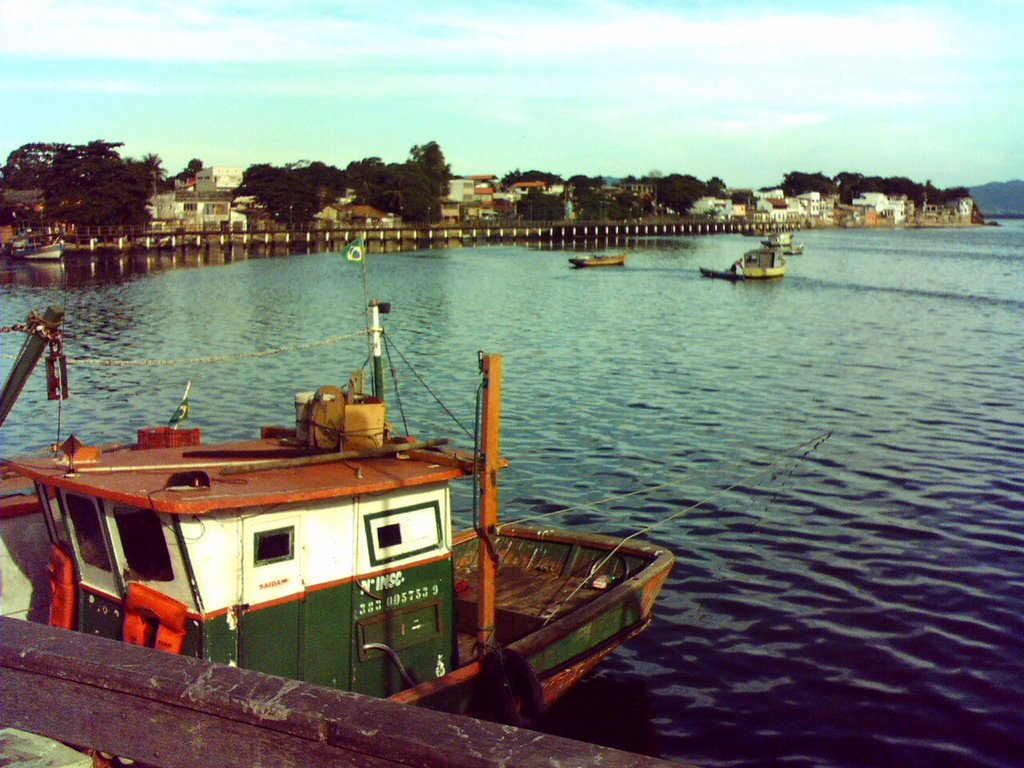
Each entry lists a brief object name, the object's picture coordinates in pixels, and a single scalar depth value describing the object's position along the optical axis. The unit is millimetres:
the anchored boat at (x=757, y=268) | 100125
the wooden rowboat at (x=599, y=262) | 120250
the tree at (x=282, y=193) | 175625
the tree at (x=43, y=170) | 139438
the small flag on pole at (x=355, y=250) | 17922
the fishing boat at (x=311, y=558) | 10656
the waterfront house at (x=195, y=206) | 177938
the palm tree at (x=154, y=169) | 182675
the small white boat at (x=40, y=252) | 109562
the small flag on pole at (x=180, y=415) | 16562
